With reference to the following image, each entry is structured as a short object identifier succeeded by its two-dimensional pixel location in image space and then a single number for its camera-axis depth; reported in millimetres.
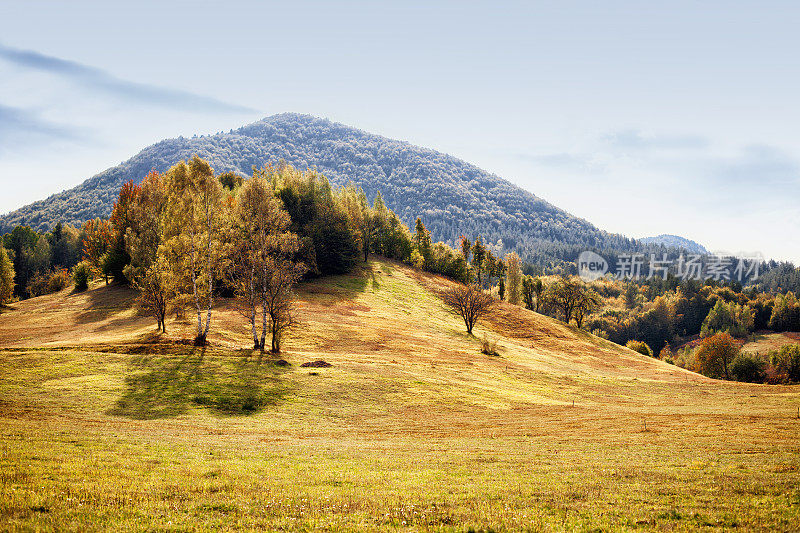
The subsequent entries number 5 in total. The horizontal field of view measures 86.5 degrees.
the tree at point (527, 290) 154875
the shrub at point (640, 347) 133250
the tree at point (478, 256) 150375
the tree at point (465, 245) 154375
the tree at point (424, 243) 157500
